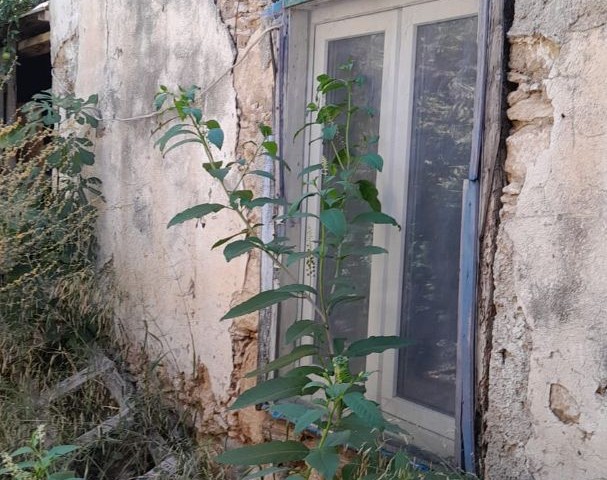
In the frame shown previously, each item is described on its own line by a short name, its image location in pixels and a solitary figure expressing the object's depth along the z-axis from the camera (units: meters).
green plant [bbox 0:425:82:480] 2.67
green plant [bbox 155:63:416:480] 2.56
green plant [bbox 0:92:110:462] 4.25
